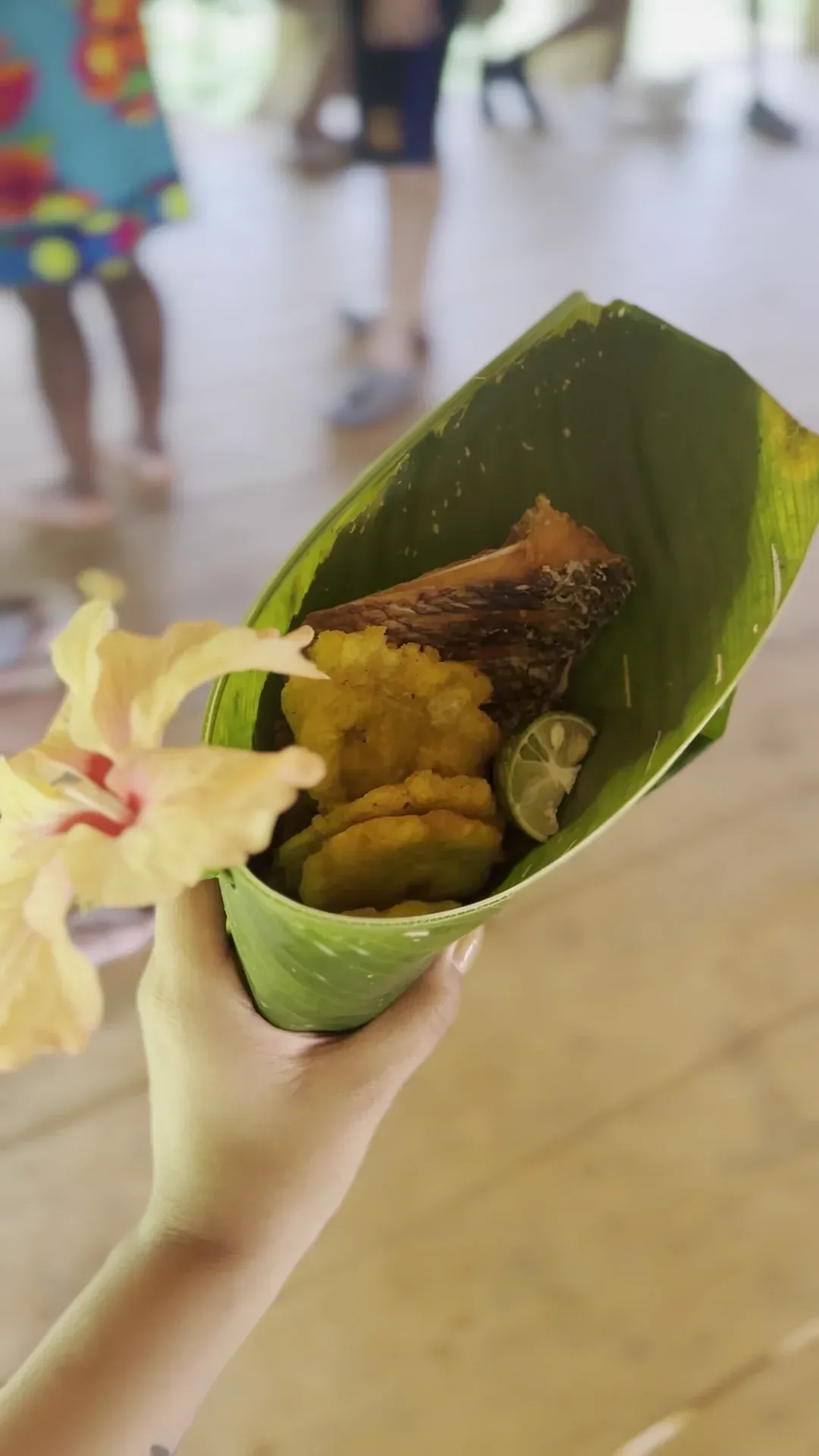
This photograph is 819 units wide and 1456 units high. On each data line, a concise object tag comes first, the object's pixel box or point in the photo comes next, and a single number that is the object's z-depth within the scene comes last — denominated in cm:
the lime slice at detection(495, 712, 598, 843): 37
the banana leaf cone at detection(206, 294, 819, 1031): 34
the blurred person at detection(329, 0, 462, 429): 123
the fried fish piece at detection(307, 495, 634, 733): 36
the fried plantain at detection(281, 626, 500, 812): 35
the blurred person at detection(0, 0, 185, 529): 95
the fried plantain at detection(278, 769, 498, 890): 34
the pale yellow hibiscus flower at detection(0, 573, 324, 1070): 22
